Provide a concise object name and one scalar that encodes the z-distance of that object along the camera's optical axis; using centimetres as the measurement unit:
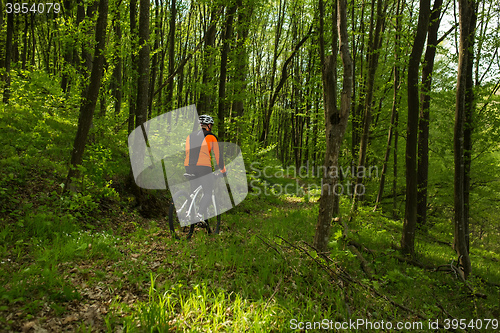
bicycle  625
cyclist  618
